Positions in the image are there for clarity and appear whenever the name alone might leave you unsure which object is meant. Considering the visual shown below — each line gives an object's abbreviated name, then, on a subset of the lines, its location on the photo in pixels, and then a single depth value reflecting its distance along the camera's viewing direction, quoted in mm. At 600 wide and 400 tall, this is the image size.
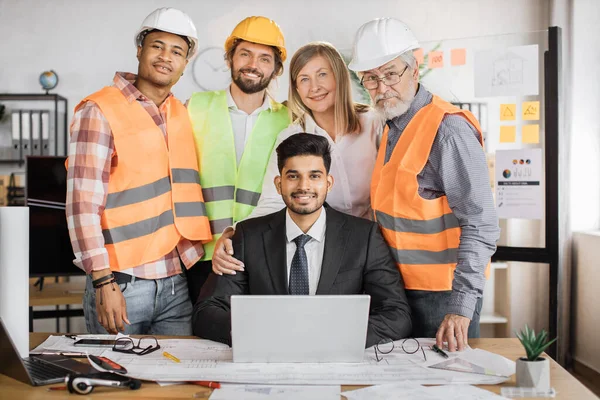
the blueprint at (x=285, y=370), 1507
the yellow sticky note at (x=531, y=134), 3369
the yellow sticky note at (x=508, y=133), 3436
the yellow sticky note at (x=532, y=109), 3352
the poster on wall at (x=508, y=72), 3293
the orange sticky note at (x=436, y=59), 3500
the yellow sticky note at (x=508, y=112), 3393
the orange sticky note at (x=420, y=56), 3530
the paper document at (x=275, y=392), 1394
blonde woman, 2758
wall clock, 4734
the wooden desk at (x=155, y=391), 1431
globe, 4609
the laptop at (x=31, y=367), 1516
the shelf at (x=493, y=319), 4289
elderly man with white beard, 2062
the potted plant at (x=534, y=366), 1445
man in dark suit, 2186
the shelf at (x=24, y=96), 4582
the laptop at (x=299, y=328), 1527
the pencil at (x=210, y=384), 1465
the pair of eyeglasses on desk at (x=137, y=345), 1766
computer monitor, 3350
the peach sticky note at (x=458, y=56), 3465
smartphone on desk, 1830
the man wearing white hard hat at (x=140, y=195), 2309
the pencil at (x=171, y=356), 1685
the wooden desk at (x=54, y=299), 3436
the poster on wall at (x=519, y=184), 3359
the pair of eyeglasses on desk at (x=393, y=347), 1743
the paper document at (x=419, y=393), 1387
